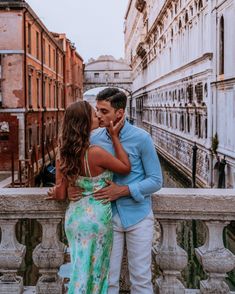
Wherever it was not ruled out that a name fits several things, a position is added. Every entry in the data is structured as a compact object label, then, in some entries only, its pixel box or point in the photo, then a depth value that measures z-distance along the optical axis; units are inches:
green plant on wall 567.6
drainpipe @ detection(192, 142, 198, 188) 699.4
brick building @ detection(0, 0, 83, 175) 690.8
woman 96.4
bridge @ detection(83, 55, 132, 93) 2519.7
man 101.6
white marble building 517.3
